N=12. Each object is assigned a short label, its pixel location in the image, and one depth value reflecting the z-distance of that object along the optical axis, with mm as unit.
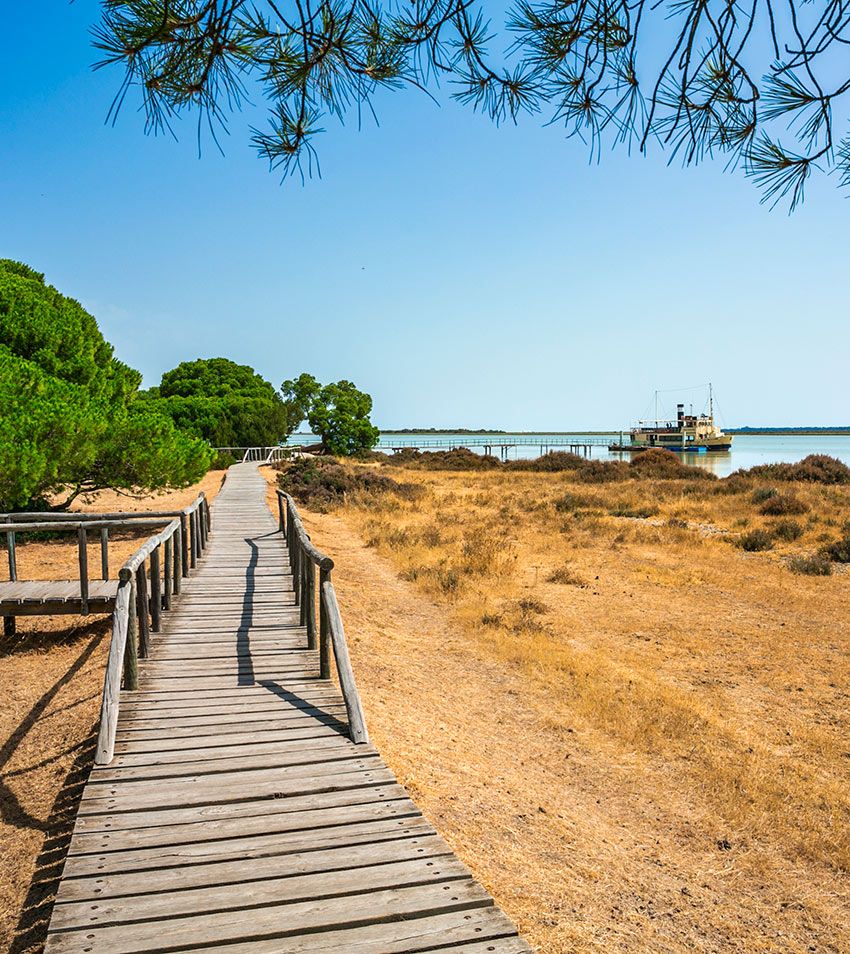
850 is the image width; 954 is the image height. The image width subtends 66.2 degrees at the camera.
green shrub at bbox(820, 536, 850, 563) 15895
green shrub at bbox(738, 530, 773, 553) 17547
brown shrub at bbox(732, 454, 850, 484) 34438
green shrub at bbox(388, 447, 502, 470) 54875
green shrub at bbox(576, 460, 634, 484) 39281
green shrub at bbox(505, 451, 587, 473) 48888
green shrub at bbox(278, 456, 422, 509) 26484
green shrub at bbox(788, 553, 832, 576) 14641
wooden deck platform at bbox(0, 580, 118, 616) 9023
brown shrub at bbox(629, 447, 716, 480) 39250
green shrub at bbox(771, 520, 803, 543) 18719
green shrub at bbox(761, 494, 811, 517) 23391
